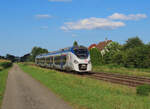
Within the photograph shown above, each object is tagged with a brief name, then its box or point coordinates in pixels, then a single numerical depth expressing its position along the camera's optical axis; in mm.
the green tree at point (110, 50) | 64038
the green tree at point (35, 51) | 150050
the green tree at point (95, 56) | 55156
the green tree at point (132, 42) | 84925
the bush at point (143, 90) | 11622
